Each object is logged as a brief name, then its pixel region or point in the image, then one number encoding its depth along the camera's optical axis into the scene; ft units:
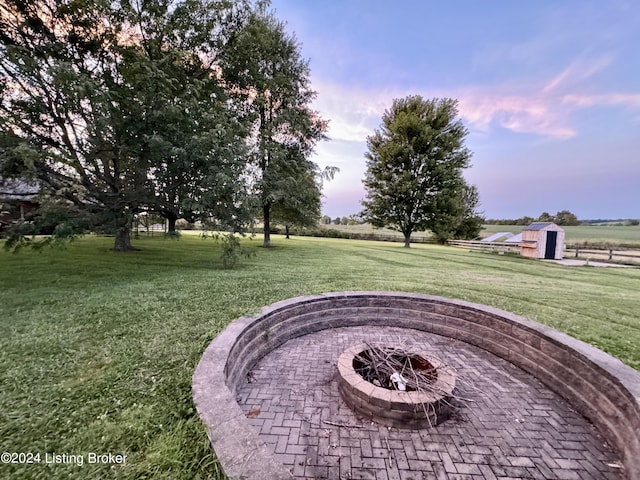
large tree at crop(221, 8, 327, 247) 32.89
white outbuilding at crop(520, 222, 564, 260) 40.70
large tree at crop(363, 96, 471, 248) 52.70
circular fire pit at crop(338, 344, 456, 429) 7.48
